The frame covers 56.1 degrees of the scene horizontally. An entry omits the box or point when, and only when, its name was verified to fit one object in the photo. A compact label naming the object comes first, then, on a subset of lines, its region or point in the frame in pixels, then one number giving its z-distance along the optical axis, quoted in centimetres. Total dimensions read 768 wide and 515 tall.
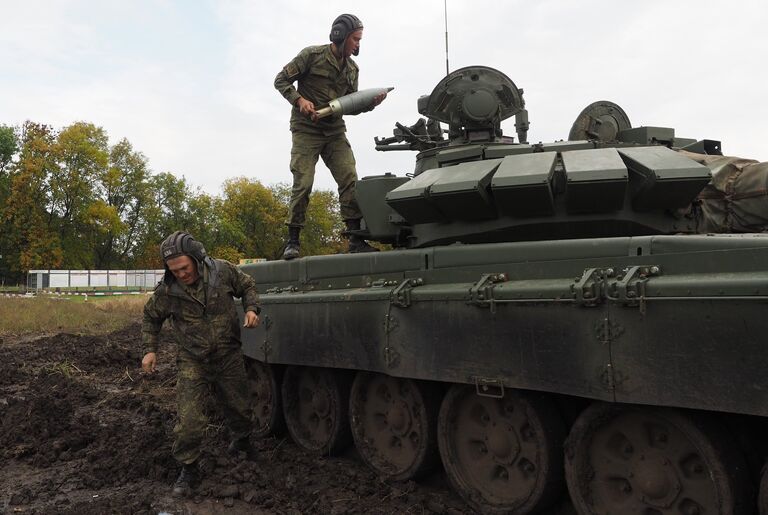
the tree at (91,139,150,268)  5081
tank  362
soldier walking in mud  537
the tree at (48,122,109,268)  4184
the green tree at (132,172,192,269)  5116
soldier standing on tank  660
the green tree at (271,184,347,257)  4981
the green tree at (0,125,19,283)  4550
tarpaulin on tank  498
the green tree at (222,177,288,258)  5312
